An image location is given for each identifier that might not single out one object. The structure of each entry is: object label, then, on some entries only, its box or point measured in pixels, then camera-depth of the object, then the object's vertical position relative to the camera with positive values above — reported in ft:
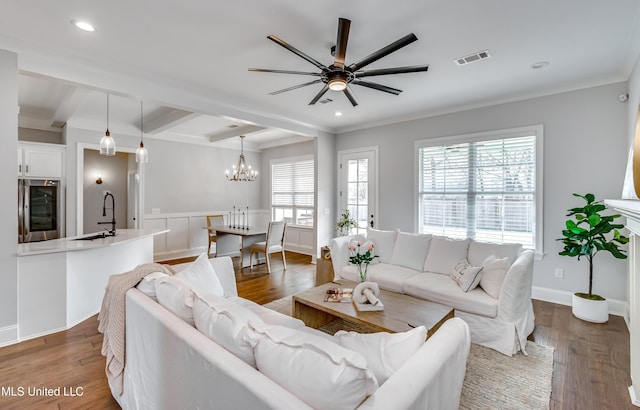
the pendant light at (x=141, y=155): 13.85 +2.21
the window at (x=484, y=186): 13.12 +0.80
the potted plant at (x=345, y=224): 18.70 -1.40
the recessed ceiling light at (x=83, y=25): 7.84 +4.78
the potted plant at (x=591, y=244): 10.14 -1.47
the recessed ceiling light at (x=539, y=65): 10.16 +4.86
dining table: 18.19 -2.52
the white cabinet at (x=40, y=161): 14.98 +2.14
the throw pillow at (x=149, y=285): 6.05 -1.75
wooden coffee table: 7.36 -3.01
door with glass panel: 18.42 +1.08
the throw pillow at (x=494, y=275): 9.16 -2.30
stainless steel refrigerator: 14.97 -0.43
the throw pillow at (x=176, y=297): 5.09 -1.75
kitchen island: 9.05 -2.68
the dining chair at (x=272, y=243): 17.26 -2.53
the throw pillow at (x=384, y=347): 3.54 -1.87
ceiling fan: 6.70 +3.63
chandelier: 20.45 +2.10
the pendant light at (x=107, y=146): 11.33 +2.15
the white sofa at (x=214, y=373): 3.01 -2.09
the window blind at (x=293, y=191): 23.35 +0.88
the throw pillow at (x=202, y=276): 7.13 -1.86
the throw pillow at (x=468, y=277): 9.57 -2.49
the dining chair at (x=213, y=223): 20.06 -1.63
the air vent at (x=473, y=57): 9.58 +4.88
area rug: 6.42 -4.36
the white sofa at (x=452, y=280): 8.54 -2.78
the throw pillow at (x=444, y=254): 11.28 -2.03
